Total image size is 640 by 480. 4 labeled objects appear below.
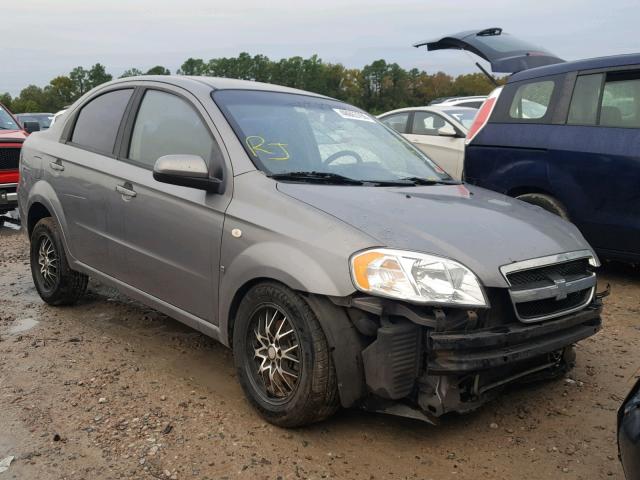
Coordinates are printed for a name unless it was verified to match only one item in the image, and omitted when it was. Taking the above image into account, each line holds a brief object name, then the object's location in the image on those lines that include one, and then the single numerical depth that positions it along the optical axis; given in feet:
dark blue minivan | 17.56
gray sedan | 9.15
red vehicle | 31.14
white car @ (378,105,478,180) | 29.12
